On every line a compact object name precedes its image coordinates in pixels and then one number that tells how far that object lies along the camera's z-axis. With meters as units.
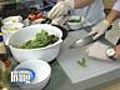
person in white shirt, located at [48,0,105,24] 1.36
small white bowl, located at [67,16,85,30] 1.33
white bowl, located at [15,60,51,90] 0.88
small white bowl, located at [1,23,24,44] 1.16
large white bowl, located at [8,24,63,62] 0.98
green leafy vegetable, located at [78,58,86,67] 1.05
